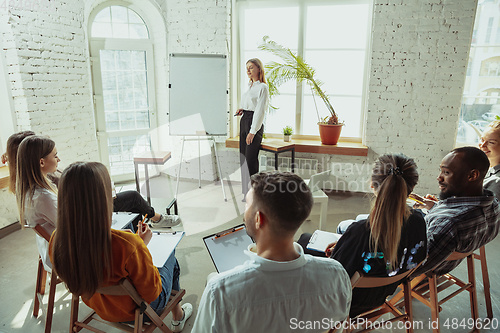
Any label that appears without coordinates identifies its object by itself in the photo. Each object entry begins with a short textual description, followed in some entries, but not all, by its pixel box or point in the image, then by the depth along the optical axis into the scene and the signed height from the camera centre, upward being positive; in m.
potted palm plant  4.07 +0.19
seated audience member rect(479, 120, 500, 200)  2.15 -0.38
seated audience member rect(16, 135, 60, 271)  1.74 -0.54
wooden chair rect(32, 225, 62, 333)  1.70 -1.22
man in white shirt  0.93 -0.56
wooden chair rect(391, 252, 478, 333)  1.73 -1.14
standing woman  3.74 -0.27
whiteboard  4.06 -0.05
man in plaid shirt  1.57 -0.58
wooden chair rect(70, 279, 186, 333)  1.31 -1.07
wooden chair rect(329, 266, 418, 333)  1.38 -1.02
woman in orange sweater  1.22 -0.59
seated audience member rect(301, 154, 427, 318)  1.34 -0.58
